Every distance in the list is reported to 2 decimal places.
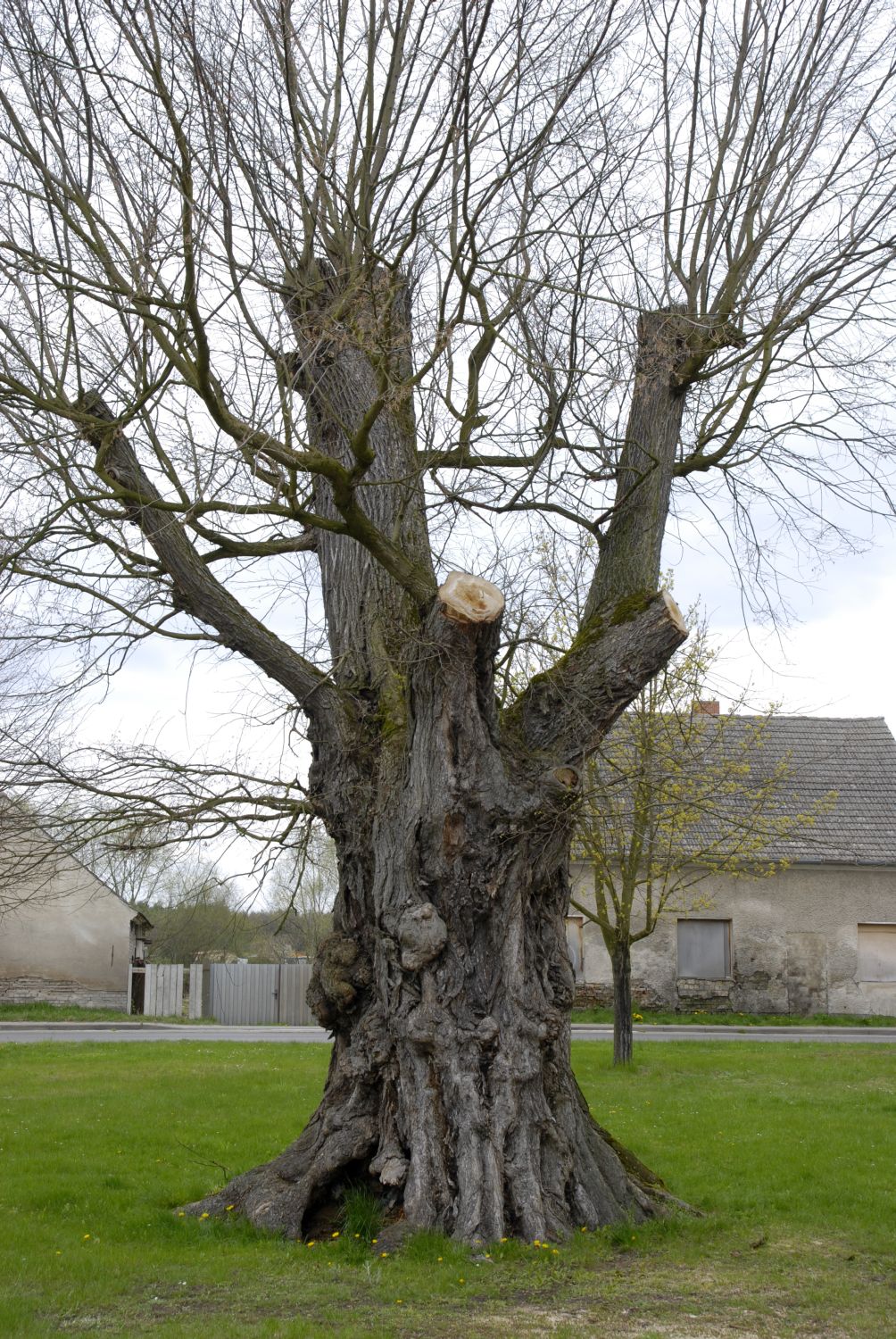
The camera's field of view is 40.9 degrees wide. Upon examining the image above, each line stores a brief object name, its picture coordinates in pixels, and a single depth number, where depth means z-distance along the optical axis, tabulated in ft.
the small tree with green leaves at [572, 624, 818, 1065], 44.70
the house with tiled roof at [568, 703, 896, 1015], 84.89
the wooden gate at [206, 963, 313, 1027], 96.17
